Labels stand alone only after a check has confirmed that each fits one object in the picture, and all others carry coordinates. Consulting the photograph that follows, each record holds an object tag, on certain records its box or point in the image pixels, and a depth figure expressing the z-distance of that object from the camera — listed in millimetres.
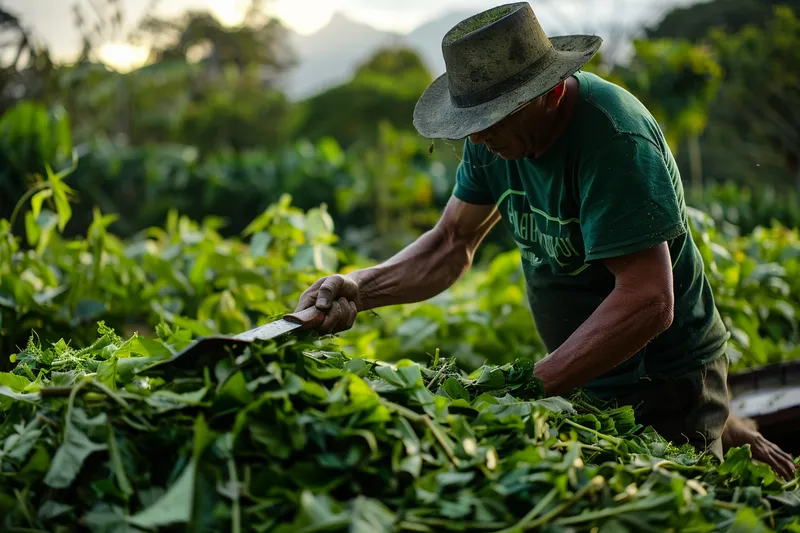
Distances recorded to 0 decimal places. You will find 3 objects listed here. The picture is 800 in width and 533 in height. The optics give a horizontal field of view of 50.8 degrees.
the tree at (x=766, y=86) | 11844
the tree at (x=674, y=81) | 12016
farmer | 2098
